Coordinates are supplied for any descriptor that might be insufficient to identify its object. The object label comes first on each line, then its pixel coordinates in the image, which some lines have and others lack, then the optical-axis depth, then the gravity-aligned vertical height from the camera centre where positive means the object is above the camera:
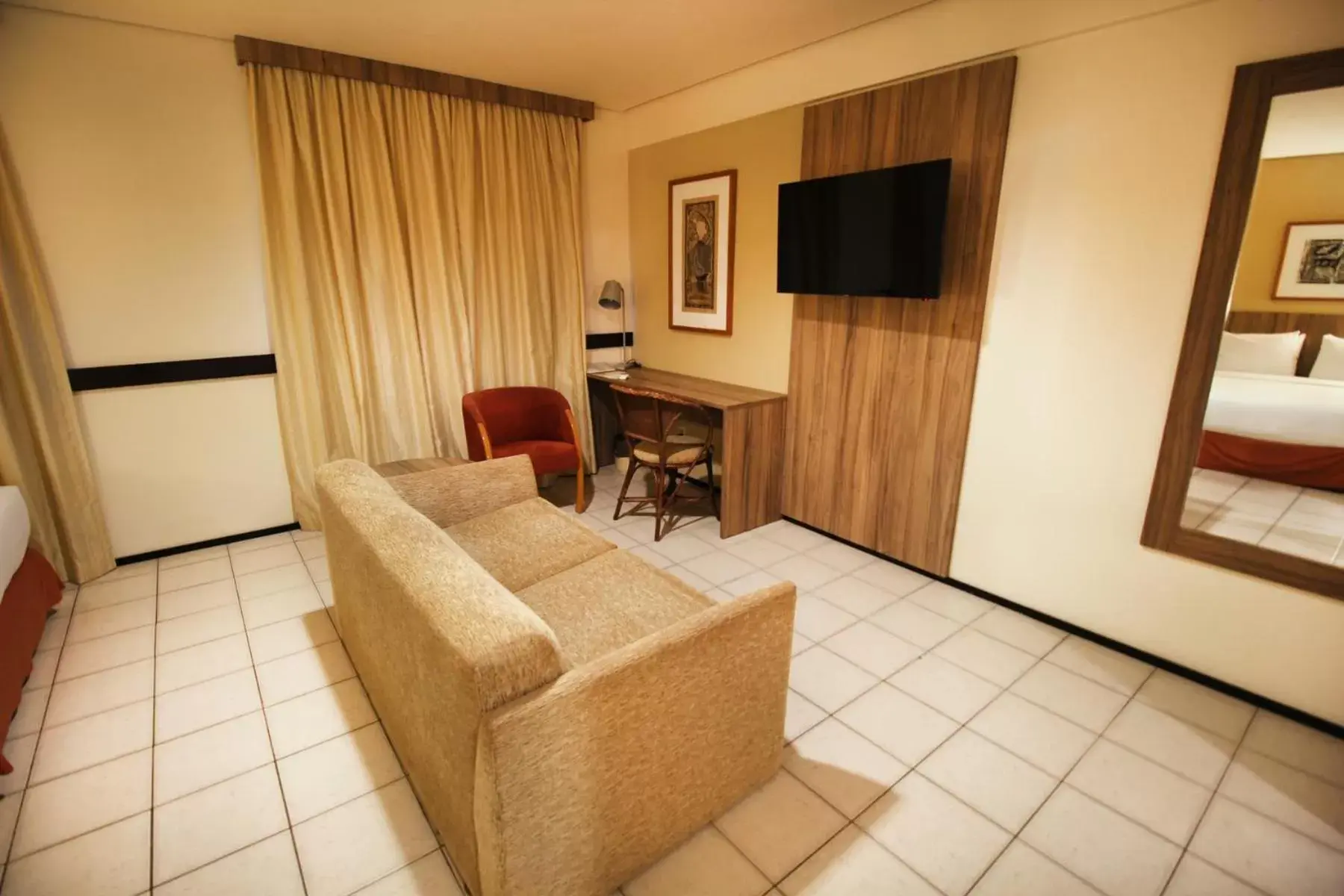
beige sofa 1.17 -0.94
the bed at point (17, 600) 1.98 -1.13
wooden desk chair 3.27 -0.88
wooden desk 3.35 -0.91
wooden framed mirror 1.94 -0.42
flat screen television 2.58 +0.24
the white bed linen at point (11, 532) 2.11 -0.86
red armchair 3.59 -0.85
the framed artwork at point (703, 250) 3.70 +0.23
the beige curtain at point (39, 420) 2.62 -0.56
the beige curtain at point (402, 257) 3.18 +0.18
